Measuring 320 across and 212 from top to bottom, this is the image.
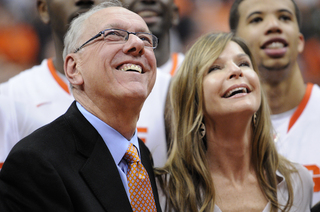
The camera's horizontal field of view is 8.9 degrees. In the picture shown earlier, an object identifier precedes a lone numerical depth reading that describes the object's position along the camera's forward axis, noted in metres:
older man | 3.81
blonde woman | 4.06
